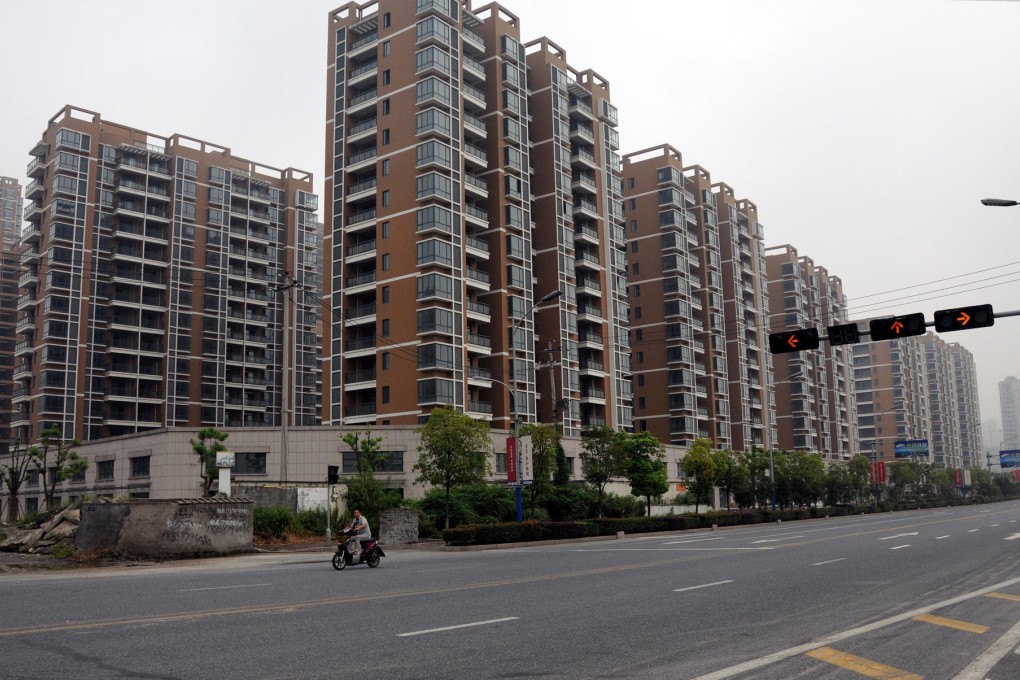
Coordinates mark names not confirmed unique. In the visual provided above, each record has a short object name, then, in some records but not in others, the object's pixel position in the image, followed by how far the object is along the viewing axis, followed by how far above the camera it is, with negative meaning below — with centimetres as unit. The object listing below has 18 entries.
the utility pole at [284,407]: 4234 +298
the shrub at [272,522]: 3759 -237
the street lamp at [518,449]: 4022 +65
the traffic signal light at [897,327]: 2398 +361
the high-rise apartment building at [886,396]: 16950 +1187
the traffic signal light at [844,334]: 2545 +360
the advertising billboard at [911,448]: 12450 +103
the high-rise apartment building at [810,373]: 12712 +1298
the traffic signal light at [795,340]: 2577 +349
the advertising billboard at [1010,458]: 13400 -71
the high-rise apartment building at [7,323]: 10706 +1934
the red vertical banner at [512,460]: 4062 +14
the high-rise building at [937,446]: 19600 +202
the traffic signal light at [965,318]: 2322 +367
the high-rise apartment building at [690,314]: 9775 +1744
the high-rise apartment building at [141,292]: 8744 +1908
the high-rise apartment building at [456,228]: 6619 +1951
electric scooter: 2314 -241
